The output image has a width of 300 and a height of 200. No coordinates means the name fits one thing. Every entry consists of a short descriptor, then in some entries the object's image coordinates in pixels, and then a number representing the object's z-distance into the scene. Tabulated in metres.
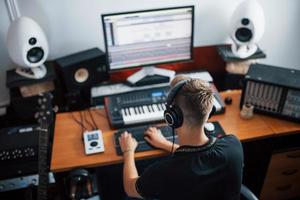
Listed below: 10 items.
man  1.21
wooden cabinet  1.91
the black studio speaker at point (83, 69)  1.90
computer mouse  1.55
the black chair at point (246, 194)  1.49
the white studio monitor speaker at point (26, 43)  1.73
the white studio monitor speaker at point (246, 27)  1.93
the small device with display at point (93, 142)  1.64
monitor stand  2.03
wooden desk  1.60
